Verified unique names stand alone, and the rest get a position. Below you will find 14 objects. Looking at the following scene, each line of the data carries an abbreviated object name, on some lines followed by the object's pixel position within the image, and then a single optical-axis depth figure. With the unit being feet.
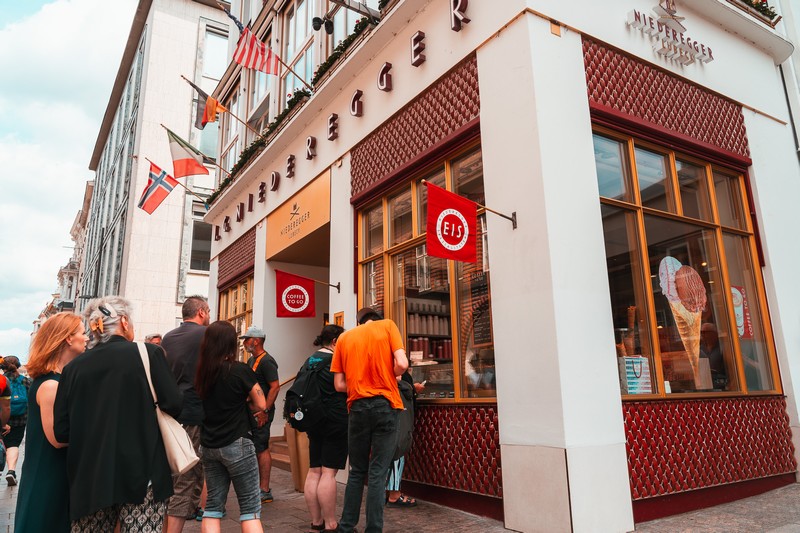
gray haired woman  9.98
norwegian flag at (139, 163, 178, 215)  48.14
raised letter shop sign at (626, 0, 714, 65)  22.50
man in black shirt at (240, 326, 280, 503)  21.54
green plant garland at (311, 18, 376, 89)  28.45
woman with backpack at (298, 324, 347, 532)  17.10
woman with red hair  10.21
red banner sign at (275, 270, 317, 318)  32.81
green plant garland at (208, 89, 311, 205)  36.56
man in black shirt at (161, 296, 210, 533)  14.83
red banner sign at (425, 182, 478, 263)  18.17
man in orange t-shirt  15.57
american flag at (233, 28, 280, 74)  34.99
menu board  20.57
